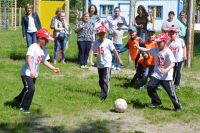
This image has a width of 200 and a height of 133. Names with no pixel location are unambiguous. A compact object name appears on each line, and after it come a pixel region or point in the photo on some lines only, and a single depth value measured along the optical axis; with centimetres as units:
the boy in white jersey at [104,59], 974
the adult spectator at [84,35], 1447
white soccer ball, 871
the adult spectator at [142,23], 1466
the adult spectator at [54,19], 1512
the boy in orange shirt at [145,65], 1091
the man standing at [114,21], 1448
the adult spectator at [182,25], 1410
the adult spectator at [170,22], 1212
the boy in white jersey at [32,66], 831
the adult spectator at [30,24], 1534
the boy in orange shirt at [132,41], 1147
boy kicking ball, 887
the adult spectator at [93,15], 1467
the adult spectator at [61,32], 1509
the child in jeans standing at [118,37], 1427
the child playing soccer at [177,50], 1045
